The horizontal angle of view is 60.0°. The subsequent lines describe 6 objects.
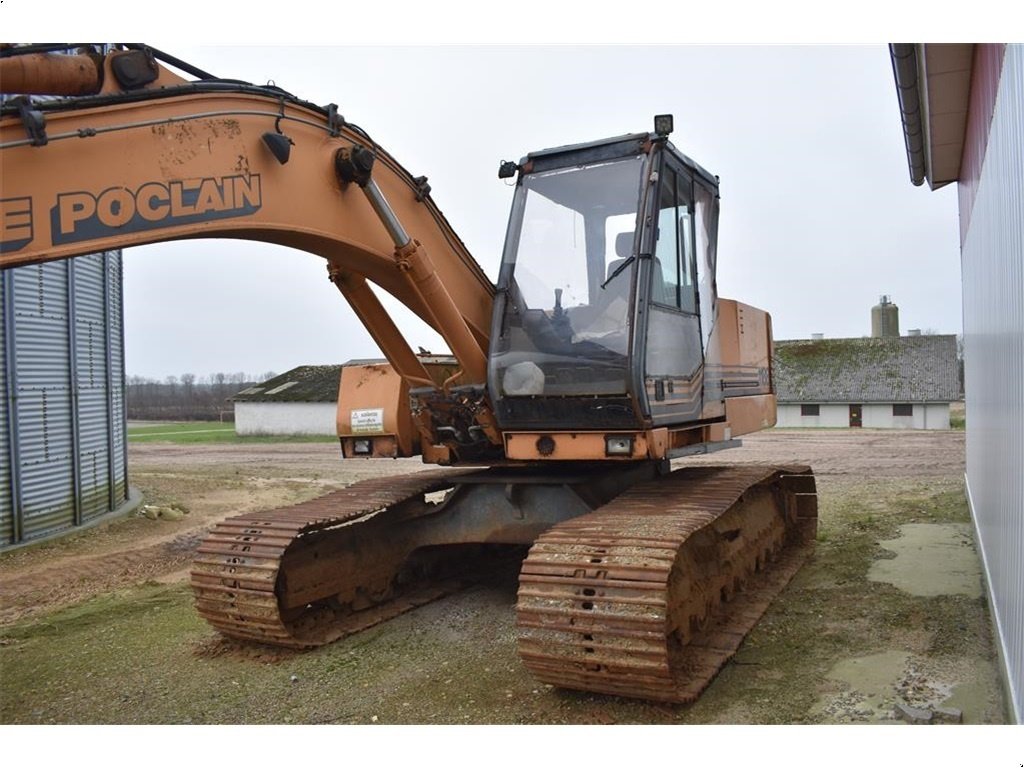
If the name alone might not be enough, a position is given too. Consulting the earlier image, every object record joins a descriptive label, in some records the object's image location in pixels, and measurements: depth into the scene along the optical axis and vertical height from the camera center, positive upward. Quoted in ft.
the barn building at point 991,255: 13.92 +2.43
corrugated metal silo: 34.12 -0.07
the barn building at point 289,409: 123.54 -2.50
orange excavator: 12.72 +0.47
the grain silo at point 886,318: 157.99 +10.26
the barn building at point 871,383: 119.55 -1.07
